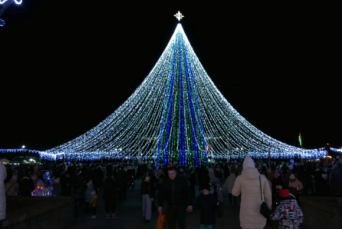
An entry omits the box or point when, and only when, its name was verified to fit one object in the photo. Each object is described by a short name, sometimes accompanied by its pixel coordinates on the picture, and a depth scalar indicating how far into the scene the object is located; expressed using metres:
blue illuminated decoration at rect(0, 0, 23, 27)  8.95
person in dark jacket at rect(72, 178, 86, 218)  10.02
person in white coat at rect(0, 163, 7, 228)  5.13
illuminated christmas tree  24.20
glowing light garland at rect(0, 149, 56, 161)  31.02
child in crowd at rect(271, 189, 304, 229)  4.41
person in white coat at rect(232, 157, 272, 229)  5.02
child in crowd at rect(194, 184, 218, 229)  6.08
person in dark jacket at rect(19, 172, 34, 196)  9.96
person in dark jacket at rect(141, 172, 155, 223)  9.16
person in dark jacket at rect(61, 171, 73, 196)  11.57
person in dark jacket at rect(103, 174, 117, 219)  9.98
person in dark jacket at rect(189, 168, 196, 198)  15.08
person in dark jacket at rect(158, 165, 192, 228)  6.41
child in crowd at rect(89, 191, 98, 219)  10.05
